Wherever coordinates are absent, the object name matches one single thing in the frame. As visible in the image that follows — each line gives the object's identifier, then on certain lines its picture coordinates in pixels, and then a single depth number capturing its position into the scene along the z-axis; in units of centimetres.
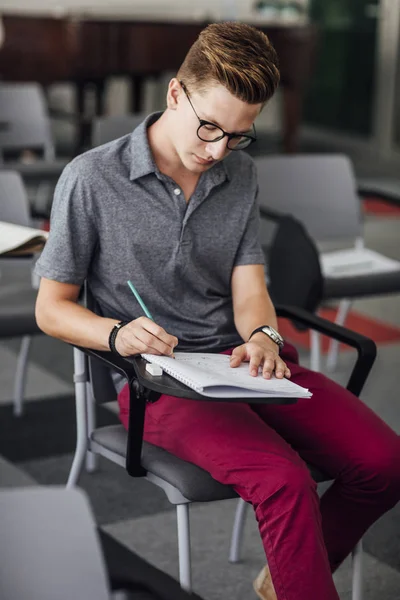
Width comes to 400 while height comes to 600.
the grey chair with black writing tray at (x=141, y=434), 179
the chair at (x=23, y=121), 489
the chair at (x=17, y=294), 254
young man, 176
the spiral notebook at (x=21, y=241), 234
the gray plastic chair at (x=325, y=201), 338
